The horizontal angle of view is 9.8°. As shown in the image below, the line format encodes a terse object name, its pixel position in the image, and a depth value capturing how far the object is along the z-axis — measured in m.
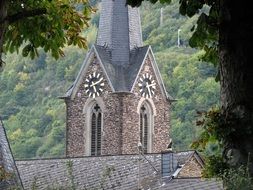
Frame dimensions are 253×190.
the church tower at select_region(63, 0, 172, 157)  69.78
